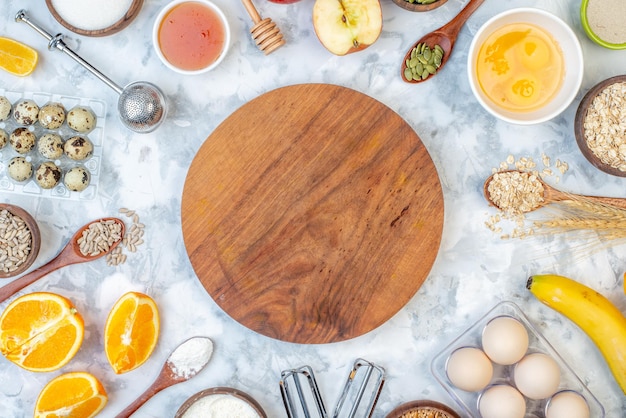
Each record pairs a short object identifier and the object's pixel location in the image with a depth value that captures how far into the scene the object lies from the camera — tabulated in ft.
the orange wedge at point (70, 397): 4.51
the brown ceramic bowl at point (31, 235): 4.49
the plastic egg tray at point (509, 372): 4.53
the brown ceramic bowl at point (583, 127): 4.42
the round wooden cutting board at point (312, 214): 4.39
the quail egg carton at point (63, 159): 4.70
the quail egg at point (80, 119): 4.56
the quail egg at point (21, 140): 4.53
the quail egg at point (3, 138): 4.57
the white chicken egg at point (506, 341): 4.36
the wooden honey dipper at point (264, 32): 4.46
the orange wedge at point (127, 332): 4.50
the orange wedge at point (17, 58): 4.63
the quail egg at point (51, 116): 4.56
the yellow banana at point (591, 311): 4.46
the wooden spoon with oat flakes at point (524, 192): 4.58
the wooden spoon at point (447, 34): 4.50
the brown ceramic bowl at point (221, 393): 4.52
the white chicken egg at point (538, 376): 4.34
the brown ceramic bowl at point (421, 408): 4.54
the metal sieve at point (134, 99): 4.45
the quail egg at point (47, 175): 4.55
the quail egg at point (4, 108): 4.57
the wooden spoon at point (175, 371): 4.61
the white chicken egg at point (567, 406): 4.33
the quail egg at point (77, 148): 4.55
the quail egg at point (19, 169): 4.55
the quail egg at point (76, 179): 4.58
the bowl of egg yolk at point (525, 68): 4.45
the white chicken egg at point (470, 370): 4.38
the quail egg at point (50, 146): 4.54
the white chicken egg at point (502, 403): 4.33
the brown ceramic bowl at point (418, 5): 4.39
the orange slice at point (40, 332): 4.46
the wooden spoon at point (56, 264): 4.58
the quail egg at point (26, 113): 4.57
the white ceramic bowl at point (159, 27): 4.43
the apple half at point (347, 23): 4.30
